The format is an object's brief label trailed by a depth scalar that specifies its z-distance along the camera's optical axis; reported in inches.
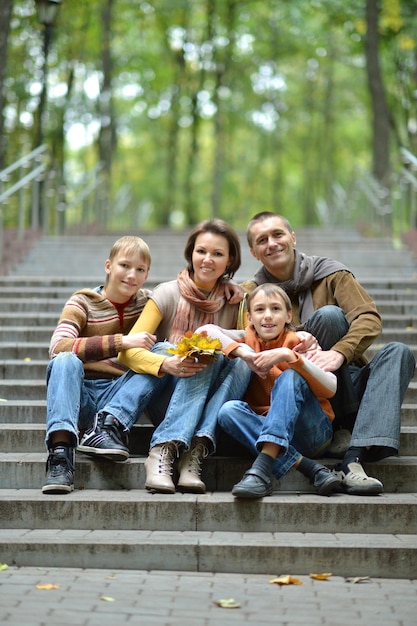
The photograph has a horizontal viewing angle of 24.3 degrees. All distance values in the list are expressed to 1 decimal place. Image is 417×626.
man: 193.8
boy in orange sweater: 184.5
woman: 190.9
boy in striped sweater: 191.0
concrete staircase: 171.6
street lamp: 532.4
